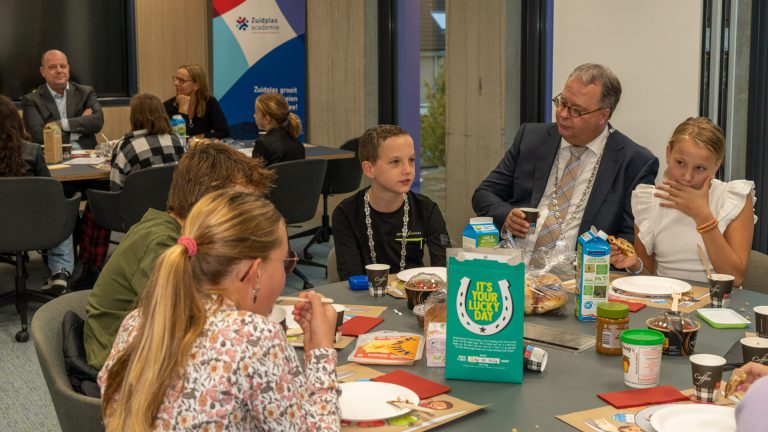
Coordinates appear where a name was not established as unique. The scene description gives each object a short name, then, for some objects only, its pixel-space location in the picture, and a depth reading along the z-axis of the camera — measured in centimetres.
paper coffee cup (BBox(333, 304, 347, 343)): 229
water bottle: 613
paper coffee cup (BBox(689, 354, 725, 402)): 187
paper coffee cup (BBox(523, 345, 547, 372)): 208
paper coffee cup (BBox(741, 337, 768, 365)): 201
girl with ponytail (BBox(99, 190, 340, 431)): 156
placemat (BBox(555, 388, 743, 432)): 178
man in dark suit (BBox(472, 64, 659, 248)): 361
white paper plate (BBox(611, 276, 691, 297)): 272
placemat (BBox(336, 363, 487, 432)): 178
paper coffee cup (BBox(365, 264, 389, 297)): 274
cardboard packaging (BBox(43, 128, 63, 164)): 580
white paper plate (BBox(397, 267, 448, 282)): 290
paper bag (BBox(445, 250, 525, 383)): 198
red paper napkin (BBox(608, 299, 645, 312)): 259
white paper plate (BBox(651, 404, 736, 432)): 172
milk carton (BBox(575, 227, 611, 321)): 245
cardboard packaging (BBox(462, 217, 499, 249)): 259
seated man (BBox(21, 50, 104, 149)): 677
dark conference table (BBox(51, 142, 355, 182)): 529
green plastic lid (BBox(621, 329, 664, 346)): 198
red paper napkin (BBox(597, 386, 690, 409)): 188
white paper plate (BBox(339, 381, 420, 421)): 181
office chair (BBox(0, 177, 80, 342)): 455
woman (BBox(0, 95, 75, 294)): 472
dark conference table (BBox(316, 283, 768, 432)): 182
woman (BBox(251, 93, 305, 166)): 569
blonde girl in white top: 296
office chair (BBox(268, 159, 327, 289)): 540
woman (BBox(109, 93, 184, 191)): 519
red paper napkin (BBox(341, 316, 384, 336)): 240
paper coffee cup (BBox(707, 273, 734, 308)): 258
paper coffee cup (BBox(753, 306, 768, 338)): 228
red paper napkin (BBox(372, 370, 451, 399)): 195
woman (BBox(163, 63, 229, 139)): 700
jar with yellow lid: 218
